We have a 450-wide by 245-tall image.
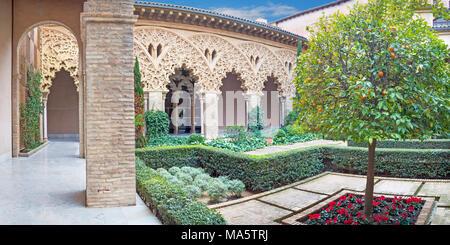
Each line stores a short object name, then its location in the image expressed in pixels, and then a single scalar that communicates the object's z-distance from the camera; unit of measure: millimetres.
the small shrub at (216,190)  5824
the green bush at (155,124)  10344
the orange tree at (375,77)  3922
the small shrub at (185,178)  6536
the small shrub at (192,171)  7109
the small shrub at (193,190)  5709
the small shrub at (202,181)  6281
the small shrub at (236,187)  6316
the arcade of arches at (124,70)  4023
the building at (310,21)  15616
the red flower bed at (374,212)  4500
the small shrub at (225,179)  6570
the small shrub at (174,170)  7126
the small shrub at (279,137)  12406
